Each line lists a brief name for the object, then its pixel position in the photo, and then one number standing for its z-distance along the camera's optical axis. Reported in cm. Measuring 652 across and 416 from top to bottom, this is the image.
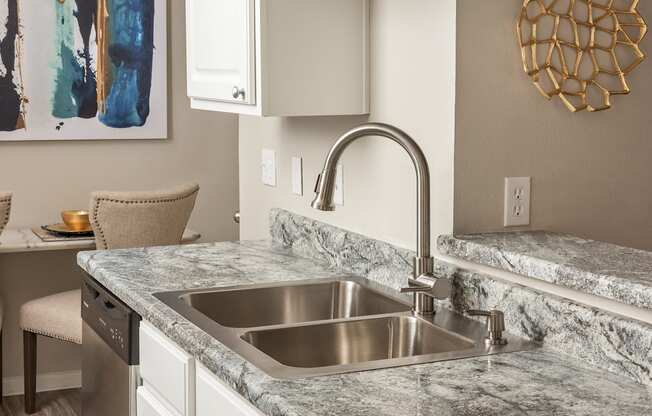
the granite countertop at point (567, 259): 159
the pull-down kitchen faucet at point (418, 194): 194
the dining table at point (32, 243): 400
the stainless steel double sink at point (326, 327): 175
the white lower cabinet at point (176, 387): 171
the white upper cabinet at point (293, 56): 232
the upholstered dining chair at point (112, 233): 390
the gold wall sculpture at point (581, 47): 211
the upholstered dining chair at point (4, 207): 378
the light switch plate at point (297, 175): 289
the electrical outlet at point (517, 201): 214
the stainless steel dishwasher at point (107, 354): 229
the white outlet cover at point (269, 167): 307
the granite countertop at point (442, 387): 141
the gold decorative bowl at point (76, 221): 429
